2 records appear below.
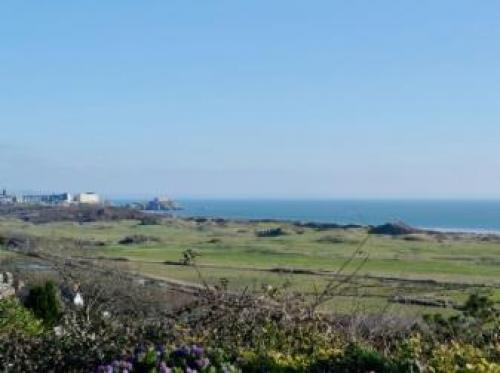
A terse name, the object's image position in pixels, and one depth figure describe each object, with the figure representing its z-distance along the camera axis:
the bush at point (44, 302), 15.00
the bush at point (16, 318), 10.46
